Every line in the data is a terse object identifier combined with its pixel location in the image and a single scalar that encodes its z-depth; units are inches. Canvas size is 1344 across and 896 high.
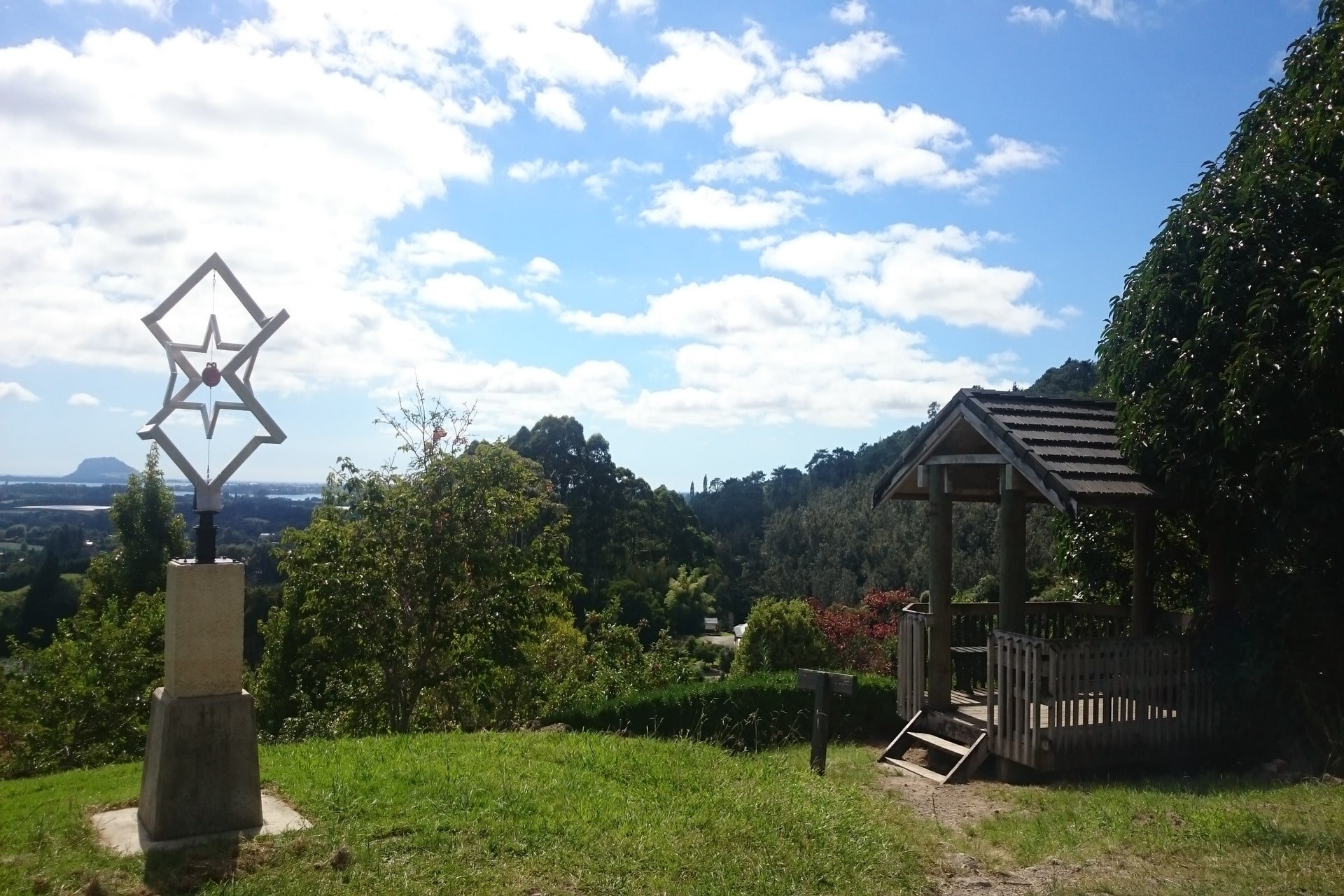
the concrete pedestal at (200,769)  243.3
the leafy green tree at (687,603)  1576.0
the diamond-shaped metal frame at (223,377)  264.1
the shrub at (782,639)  711.7
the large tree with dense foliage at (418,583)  536.1
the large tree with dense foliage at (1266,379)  359.3
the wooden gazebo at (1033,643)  374.0
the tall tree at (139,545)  940.0
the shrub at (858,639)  732.7
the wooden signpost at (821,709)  371.6
